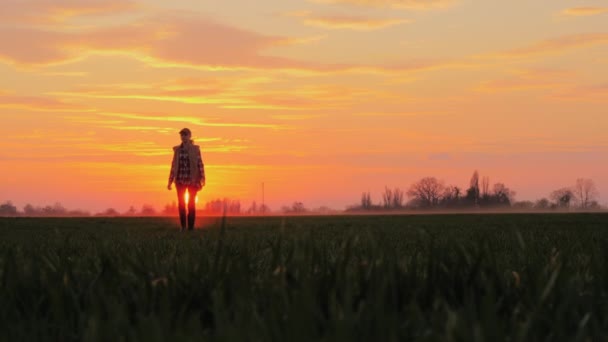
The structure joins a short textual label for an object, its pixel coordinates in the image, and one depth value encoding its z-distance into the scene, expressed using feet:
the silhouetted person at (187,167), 73.51
